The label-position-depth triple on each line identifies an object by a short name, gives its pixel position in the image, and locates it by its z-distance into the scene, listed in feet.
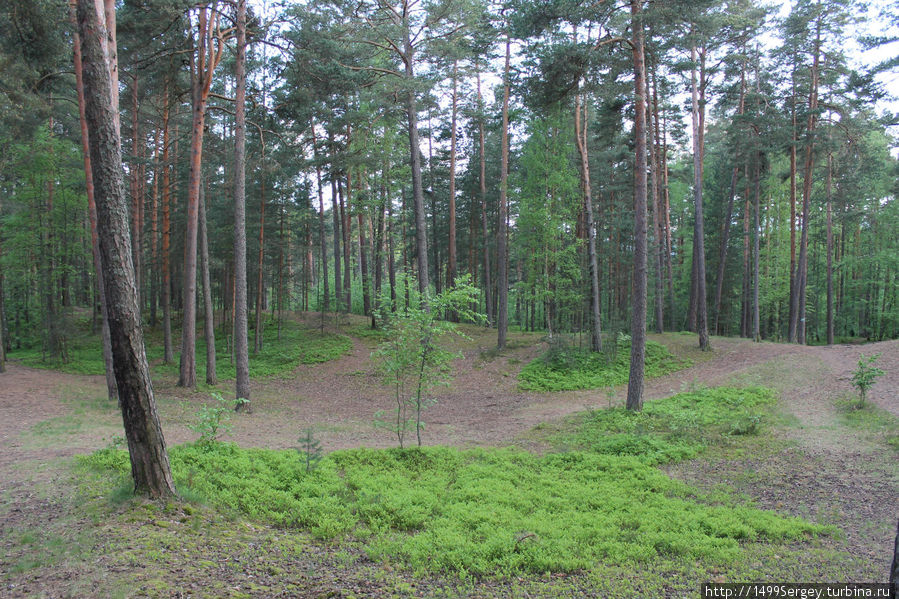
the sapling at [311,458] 20.39
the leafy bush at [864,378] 32.32
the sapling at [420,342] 24.57
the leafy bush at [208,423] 21.23
